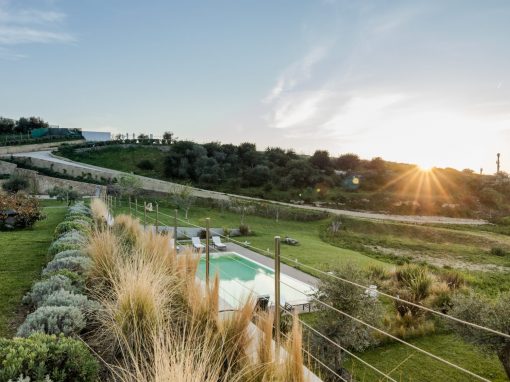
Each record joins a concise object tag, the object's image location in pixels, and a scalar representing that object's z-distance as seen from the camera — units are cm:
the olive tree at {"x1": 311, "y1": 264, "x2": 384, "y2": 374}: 572
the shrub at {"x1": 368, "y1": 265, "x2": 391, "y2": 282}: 1066
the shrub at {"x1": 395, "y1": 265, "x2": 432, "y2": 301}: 929
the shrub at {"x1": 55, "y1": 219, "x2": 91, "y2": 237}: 736
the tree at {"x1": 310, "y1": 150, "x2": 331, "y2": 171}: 4638
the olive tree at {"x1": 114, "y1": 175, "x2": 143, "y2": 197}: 2712
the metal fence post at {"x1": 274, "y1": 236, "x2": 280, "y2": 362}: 233
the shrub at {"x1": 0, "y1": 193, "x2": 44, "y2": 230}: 1117
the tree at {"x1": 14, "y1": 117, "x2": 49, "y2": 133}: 4794
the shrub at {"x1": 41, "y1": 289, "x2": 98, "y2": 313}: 304
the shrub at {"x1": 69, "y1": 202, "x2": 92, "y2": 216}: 1147
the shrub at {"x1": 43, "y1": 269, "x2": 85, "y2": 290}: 368
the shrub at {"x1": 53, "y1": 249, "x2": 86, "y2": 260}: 470
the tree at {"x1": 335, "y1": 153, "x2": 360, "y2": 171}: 4881
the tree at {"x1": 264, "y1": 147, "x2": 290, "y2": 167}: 4566
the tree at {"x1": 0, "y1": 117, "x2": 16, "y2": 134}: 4656
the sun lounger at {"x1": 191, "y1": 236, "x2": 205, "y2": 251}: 1383
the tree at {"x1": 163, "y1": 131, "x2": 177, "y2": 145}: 5215
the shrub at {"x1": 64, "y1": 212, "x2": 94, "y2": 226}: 922
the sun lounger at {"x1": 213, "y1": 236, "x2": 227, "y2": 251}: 1431
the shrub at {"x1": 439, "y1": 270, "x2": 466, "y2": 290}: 1094
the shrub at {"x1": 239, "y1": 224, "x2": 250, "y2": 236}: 1914
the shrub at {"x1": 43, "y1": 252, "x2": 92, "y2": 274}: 413
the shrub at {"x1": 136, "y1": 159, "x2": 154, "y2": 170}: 3963
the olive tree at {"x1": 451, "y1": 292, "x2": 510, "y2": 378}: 560
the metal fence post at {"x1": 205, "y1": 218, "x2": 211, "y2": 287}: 373
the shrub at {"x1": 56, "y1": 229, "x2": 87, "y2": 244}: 582
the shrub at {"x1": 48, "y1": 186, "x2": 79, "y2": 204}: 2014
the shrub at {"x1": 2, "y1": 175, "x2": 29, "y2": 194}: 2398
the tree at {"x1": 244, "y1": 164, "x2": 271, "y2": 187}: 4010
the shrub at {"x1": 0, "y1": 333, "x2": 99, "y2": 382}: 189
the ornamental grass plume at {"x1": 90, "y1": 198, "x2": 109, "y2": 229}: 962
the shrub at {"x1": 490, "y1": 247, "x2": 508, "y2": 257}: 2106
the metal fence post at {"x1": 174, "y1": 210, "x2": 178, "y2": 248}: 546
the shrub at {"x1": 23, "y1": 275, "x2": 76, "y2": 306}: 343
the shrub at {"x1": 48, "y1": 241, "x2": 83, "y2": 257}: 521
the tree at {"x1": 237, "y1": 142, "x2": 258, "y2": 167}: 4425
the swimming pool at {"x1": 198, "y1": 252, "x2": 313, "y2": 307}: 923
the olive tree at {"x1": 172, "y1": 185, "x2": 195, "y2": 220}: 2351
